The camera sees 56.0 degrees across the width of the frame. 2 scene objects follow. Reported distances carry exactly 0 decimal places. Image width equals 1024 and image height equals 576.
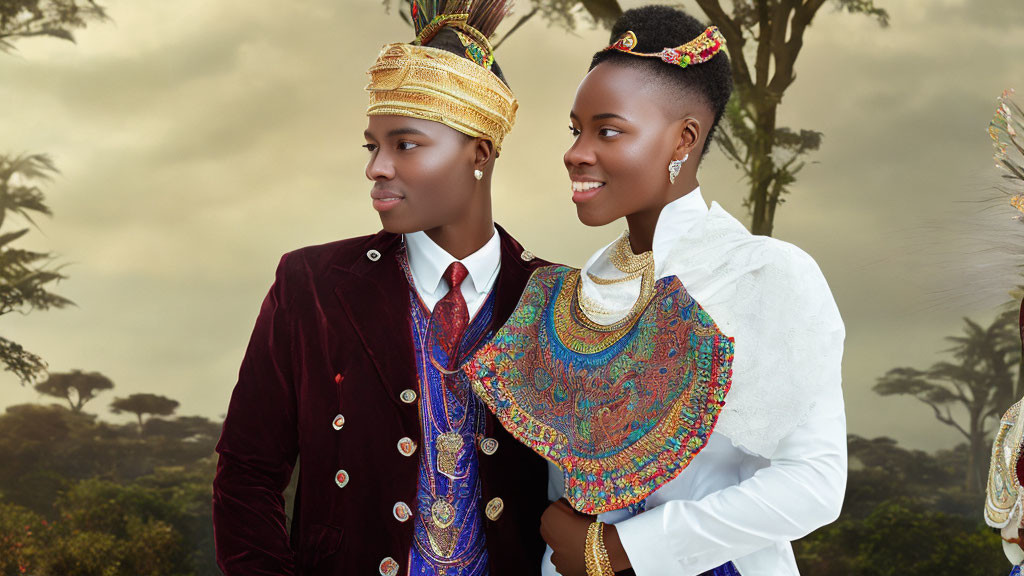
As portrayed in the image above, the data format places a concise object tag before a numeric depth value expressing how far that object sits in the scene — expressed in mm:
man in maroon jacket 2207
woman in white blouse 1716
